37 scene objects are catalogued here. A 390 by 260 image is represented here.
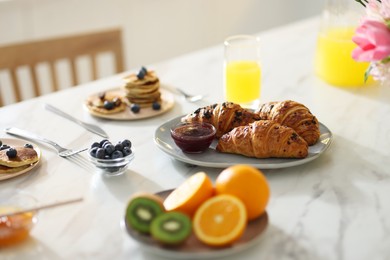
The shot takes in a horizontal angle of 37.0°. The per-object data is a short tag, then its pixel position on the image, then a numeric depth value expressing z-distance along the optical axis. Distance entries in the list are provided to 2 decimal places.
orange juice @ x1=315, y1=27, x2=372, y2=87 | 1.81
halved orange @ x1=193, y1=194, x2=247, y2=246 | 0.97
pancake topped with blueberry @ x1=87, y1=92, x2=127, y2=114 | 1.65
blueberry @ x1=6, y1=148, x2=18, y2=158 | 1.32
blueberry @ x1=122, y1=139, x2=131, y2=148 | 1.31
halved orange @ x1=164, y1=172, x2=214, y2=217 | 1.04
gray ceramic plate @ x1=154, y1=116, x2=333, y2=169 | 1.29
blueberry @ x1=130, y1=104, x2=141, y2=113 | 1.64
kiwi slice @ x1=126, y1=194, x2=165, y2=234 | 1.01
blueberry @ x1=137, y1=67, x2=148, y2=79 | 1.68
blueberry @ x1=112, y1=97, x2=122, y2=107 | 1.67
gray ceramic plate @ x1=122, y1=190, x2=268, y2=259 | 0.97
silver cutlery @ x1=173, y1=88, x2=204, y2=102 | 1.77
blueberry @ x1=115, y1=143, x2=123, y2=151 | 1.30
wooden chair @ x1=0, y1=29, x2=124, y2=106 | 2.06
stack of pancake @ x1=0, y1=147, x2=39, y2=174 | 1.30
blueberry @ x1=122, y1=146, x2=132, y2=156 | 1.29
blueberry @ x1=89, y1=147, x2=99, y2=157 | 1.30
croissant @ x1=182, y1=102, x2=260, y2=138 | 1.41
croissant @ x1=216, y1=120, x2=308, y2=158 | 1.29
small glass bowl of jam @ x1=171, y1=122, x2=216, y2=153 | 1.33
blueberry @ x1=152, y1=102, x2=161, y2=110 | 1.67
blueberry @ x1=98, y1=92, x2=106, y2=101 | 1.71
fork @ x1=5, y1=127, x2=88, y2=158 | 1.42
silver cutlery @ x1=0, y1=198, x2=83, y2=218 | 1.05
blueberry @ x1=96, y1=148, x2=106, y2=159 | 1.29
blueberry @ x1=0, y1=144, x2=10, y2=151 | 1.36
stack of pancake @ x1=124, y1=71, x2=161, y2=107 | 1.68
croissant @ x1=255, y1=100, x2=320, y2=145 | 1.38
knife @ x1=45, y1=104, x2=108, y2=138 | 1.54
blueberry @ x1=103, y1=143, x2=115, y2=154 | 1.29
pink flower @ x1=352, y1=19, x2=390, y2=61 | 1.08
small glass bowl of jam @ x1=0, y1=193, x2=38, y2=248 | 1.03
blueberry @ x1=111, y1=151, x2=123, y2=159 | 1.28
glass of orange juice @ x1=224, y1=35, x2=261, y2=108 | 1.71
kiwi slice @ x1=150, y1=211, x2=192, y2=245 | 0.97
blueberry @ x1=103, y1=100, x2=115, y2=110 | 1.64
